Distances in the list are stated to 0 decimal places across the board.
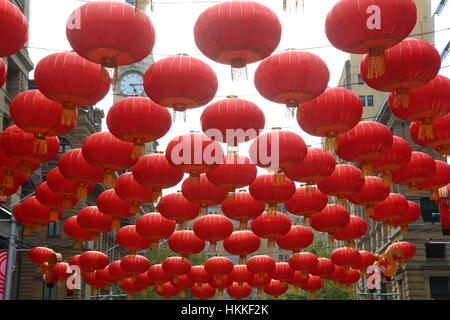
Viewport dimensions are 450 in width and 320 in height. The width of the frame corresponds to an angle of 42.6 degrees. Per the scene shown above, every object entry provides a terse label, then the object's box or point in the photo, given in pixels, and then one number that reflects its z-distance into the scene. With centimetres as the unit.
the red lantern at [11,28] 810
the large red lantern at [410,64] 898
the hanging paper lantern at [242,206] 1416
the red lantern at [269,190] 1302
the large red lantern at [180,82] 888
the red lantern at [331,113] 984
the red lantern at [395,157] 1192
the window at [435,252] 3688
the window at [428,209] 3703
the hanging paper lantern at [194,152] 1105
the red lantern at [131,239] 1677
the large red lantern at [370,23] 782
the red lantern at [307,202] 1395
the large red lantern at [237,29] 780
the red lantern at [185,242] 1661
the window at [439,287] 3600
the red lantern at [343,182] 1271
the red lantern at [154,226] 1542
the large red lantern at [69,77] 905
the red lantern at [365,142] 1089
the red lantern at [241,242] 1664
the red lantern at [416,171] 1279
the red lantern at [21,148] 1175
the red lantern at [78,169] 1231
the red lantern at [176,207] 1415
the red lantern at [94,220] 1545
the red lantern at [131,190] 1338
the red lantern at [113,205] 1441
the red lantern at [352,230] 1645
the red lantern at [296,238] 1669
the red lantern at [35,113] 1031
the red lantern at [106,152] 1117
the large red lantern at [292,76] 887
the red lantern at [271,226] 1514
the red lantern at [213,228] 1506
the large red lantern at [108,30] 795
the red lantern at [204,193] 1305
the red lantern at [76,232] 1633
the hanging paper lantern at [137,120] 1008
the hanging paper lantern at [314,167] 1189
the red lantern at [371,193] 1355
